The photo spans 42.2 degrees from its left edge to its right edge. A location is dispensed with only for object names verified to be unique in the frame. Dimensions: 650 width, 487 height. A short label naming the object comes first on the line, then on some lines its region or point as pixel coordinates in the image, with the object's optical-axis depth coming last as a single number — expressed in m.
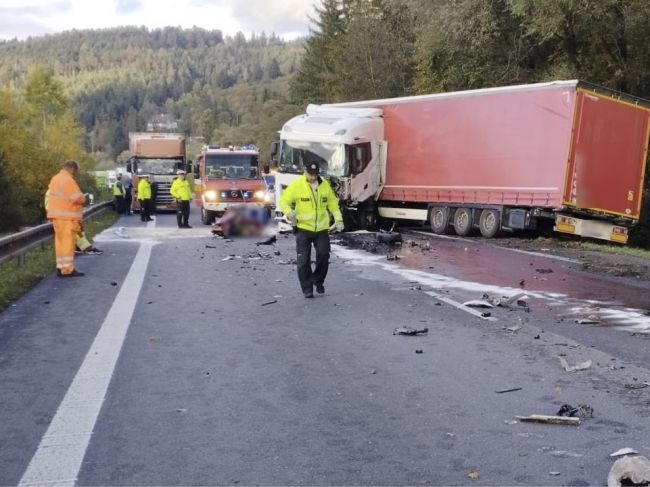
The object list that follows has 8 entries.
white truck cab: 22.97
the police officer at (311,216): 10.71
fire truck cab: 27.70
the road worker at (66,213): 12.95
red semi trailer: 18.66
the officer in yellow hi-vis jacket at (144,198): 30.22
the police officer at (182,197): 25.23
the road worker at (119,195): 36.16
